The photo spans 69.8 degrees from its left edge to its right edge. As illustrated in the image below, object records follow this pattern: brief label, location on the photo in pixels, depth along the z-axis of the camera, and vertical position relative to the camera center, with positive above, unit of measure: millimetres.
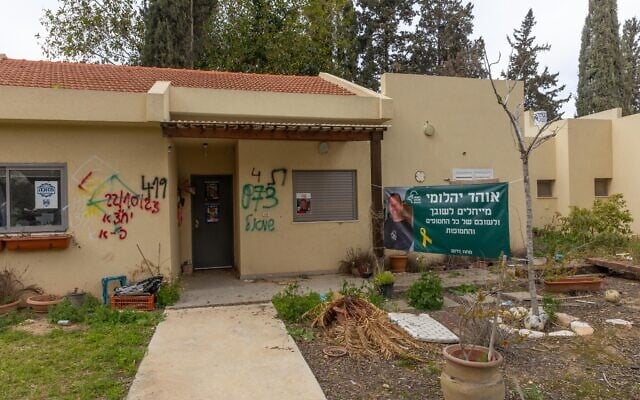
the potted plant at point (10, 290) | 7092 -1362
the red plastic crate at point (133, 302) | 7105 -1528
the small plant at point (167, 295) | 7355 -1499
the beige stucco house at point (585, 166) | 16031 +1059
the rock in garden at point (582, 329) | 5787 -1694
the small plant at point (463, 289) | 8059 -1638
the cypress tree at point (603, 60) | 24656 +7376
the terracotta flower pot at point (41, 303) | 7066 -1510
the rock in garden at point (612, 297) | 7312 -1625
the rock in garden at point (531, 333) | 5664 -1722
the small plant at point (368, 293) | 6418 -1489
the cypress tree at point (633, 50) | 30000 +9679
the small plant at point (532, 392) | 4047 -1773
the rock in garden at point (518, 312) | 6301 -1615
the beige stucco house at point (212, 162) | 7574 +807
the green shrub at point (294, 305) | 6445 -1502
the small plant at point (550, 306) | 6340 -1652
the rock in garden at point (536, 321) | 5918 -1624
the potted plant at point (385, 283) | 7500 -1378
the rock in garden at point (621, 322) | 6109 -1727
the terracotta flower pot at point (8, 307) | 6984 -1558
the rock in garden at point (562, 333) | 5721 -1731
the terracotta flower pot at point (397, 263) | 10047 -1401
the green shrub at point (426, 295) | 6980 -1476
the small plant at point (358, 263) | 9484 -1341
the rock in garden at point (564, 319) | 6195 -1697
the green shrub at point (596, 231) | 11781 -966
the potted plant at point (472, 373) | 3572 -1407
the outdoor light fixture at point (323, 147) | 9906 +1153
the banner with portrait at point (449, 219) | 6727 -349
